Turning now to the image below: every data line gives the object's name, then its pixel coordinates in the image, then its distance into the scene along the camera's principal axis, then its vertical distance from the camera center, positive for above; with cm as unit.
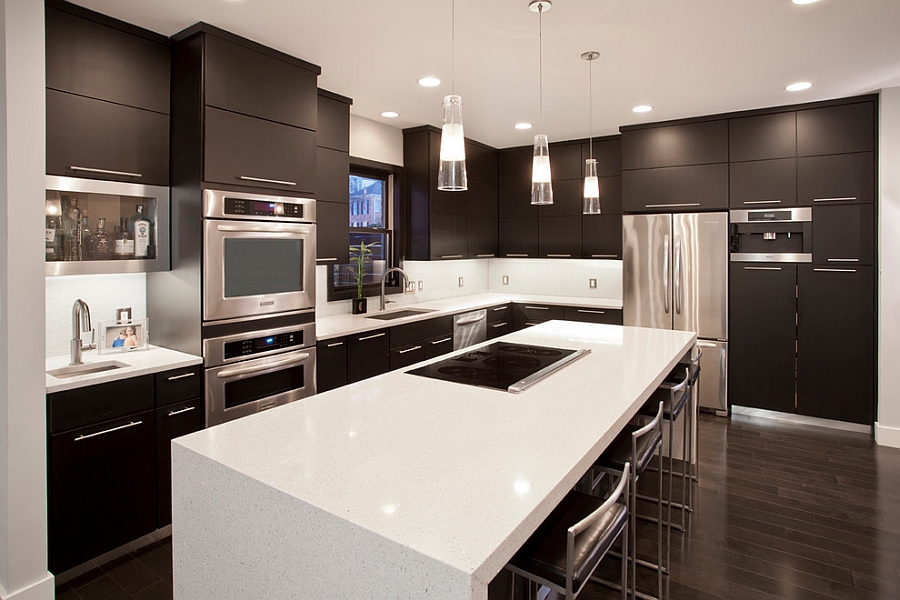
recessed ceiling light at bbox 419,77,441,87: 364 +142
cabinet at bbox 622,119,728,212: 464 +110
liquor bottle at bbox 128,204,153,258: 284 +33
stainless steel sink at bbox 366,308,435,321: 455 -18
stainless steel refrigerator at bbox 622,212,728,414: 463 +10
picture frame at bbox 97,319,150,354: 285 -23
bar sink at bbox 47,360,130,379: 255 -36
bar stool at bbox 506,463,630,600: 131 -66
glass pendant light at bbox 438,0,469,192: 215 +57
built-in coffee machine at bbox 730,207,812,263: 435 +46
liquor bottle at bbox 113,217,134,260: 278 +26
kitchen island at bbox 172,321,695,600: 105 -45
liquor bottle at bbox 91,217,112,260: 269 +25
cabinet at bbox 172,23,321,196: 277 +97
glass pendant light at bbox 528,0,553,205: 264 +58
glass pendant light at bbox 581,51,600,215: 321 +62
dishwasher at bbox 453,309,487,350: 493 -34
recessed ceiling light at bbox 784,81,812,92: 381 +145
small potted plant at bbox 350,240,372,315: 459 +23
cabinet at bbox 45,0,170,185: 247 +95
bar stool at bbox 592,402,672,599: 186 -64
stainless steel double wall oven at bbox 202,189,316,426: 283 -5
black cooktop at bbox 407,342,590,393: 220 -34
